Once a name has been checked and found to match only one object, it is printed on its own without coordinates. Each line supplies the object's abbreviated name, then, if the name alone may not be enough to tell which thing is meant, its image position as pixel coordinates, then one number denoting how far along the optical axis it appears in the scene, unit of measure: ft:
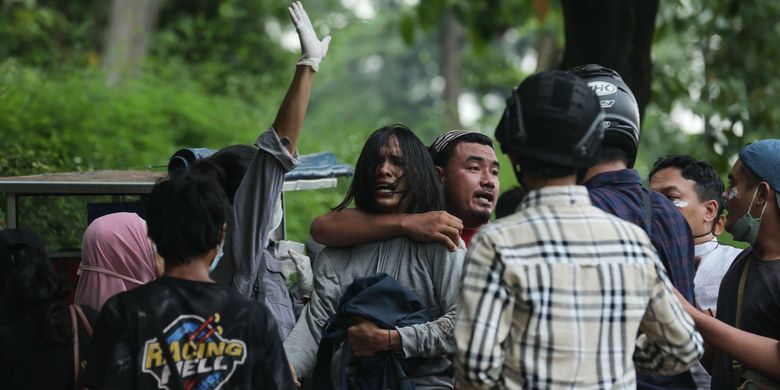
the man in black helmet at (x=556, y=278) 16.78
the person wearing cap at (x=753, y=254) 22.41
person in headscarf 23.66
